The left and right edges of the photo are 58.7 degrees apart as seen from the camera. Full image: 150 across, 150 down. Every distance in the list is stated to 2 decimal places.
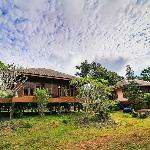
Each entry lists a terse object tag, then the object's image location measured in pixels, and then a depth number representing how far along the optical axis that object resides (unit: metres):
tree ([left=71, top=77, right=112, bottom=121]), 17.23
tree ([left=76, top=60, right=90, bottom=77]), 39.65
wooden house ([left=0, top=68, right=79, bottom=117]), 17.56
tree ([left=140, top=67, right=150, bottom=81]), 51.33
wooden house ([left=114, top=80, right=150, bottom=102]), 30.52
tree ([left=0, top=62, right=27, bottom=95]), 11.76
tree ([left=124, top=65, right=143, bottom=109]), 25.68
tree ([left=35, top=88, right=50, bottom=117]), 17.07
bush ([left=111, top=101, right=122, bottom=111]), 27.80
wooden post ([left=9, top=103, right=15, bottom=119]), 16.17
